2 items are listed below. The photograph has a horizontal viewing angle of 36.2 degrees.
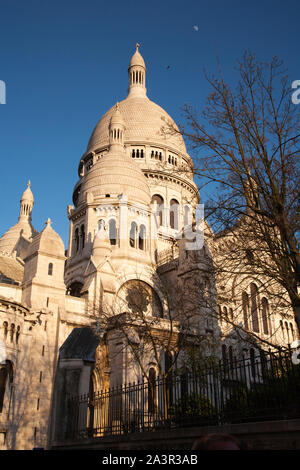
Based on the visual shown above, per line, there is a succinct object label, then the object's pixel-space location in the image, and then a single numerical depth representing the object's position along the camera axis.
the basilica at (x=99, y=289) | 26.14
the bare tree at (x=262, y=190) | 13.35
